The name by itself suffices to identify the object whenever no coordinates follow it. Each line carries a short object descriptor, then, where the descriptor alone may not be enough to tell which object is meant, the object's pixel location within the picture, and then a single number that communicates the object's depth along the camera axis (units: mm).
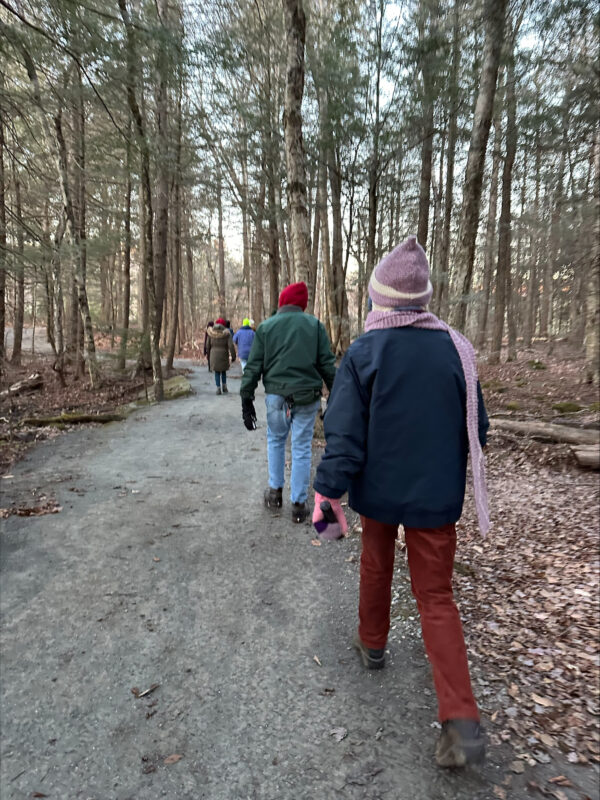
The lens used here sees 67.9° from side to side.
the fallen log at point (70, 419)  8797
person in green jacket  4371
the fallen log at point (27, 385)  12961
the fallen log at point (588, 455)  6059
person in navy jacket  1996
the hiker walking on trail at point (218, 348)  12414
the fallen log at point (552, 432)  6676
